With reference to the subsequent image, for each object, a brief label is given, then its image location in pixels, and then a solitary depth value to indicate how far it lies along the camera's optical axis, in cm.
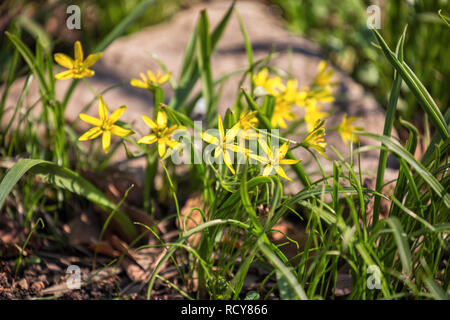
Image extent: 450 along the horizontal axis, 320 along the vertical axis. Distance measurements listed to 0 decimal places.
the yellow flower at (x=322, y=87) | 67
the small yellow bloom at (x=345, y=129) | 66
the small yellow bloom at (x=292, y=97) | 66
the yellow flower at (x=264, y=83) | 65
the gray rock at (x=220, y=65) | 75
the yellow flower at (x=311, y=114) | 65
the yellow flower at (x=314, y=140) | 59
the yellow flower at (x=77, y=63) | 61
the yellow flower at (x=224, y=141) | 57
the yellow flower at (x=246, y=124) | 59
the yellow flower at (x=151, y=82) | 62
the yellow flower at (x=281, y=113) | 66
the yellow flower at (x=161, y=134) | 59
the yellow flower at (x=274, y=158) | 58
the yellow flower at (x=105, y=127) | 59
